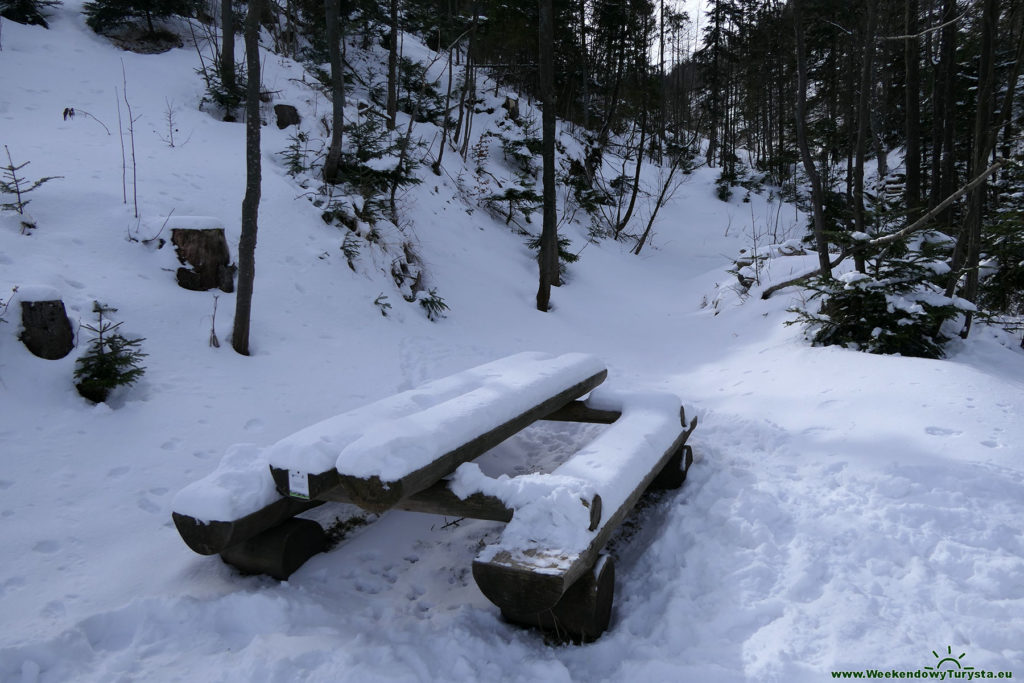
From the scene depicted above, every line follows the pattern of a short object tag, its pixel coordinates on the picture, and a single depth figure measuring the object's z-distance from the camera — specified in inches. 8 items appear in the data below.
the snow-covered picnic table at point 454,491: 106.1
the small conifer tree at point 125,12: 485.1
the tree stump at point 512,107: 741.3
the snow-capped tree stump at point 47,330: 181.8
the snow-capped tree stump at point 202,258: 249.4
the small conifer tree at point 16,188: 226.6
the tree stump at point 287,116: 457.4
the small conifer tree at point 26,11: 457.1
